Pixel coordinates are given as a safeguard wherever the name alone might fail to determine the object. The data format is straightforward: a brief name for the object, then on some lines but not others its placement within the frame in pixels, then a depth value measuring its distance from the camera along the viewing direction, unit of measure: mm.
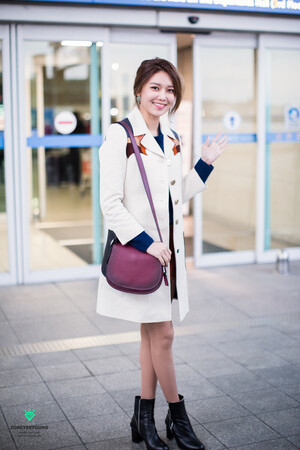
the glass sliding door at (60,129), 7816
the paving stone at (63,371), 5000
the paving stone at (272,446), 3873
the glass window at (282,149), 8828
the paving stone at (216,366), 5098
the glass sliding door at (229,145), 8508
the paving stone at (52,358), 5311
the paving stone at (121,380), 4793
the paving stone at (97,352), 5438
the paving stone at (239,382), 4789
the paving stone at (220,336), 5863
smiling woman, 3646
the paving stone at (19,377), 4875
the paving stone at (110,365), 5129
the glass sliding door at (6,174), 7543
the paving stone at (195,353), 5399
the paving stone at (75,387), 4680
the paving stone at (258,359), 5246
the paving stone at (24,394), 4530
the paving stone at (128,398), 4461
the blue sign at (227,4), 7426
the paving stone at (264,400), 4448
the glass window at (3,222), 7738
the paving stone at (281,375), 4918
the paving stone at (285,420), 4105
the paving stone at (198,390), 4653
